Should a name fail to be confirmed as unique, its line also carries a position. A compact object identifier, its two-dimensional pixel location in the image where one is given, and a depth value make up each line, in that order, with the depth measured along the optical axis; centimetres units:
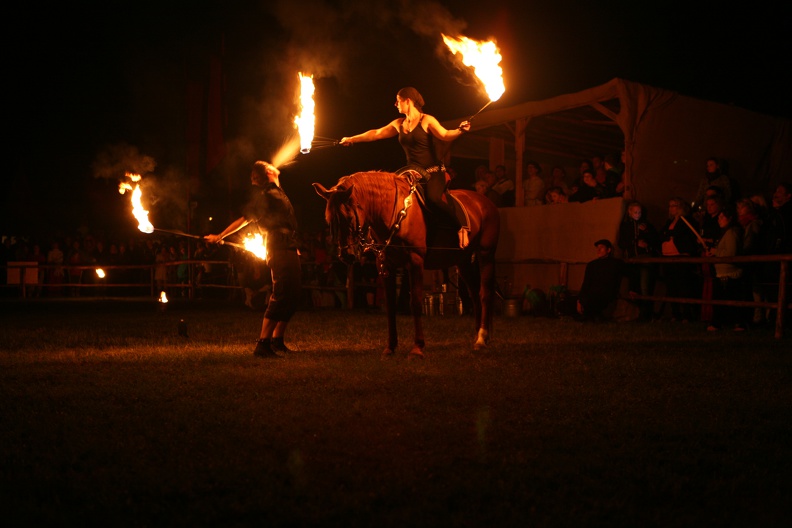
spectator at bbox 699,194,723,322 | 1332
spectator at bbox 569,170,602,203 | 1622
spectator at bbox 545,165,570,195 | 1827
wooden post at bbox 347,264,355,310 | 1916
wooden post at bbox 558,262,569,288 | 1627
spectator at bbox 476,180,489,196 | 1827
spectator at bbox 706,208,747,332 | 1253
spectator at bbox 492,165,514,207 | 1881
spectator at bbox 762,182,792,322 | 1248
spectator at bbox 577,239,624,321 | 1441
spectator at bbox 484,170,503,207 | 1852
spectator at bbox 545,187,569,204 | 1714
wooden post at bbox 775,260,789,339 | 1109
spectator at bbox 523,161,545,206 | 1798
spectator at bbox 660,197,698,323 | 1392
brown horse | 894
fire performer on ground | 916
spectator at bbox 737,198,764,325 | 1241
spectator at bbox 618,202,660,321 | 1468
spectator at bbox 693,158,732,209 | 1402
